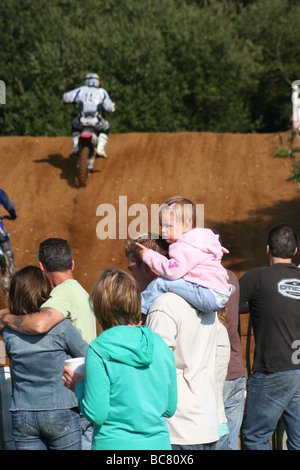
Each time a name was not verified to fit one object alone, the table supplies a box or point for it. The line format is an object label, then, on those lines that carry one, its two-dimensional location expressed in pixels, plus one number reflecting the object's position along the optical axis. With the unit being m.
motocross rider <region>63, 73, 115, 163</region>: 30.69
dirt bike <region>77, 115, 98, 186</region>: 30.20
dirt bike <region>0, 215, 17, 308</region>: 20.77
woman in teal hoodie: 6.27
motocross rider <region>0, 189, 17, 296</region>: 20.59
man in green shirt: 8.46
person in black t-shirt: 9.66
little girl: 7.46
